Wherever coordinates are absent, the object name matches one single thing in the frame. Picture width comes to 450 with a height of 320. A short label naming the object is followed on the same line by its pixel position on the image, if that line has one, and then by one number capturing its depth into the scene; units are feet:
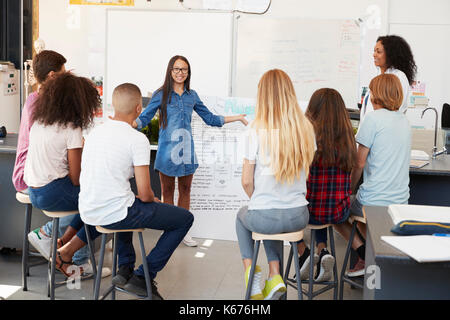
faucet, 12.36
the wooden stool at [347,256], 10.22
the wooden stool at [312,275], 9.59
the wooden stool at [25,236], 10.61
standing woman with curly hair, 13.12
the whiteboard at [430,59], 21.02
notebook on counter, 6.51
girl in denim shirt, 12.90
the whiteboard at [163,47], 20.85
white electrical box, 21.80
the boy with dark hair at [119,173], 8.71
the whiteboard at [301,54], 21.02
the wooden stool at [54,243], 9.82
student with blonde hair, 8.61
